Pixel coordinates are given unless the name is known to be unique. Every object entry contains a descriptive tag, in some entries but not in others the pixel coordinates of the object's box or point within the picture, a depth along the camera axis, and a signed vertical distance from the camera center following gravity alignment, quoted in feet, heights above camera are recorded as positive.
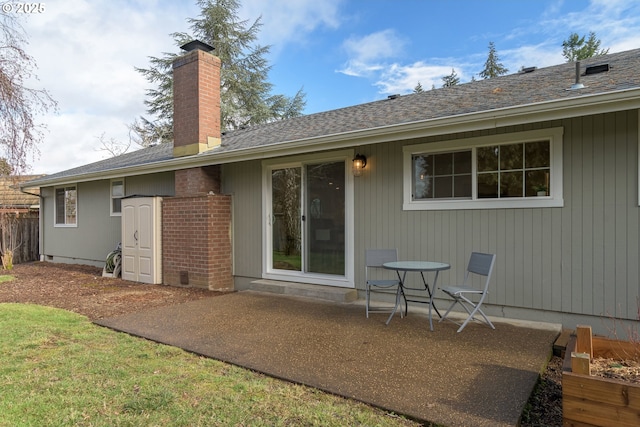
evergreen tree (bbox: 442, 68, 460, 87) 90.15 +31.35
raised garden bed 6.78 -3.37
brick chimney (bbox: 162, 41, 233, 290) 23.48 +0.96
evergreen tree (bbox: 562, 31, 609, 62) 78.74 +34.16
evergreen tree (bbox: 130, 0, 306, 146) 69.62 +25.07
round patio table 13.98 -1.99
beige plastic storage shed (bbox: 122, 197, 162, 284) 25.63 -1.75
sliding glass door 20.36 -0.32
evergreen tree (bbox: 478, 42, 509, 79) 92.38 +35.28
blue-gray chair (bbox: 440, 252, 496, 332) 13.63 -2.13
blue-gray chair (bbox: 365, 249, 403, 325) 15.52 -2.75
